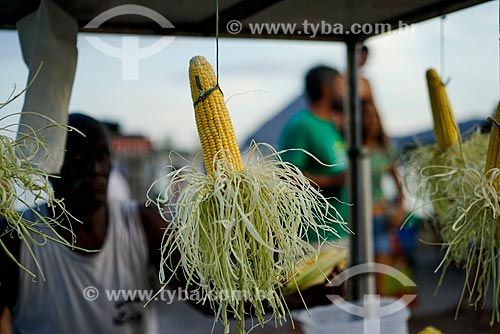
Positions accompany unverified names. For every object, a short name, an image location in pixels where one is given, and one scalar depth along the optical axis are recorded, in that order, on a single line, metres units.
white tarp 2.25
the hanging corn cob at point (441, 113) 2.50
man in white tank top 2.60
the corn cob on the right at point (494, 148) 2.03
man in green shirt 3.41
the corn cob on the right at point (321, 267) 2.65
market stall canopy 2.34
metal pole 3.46
